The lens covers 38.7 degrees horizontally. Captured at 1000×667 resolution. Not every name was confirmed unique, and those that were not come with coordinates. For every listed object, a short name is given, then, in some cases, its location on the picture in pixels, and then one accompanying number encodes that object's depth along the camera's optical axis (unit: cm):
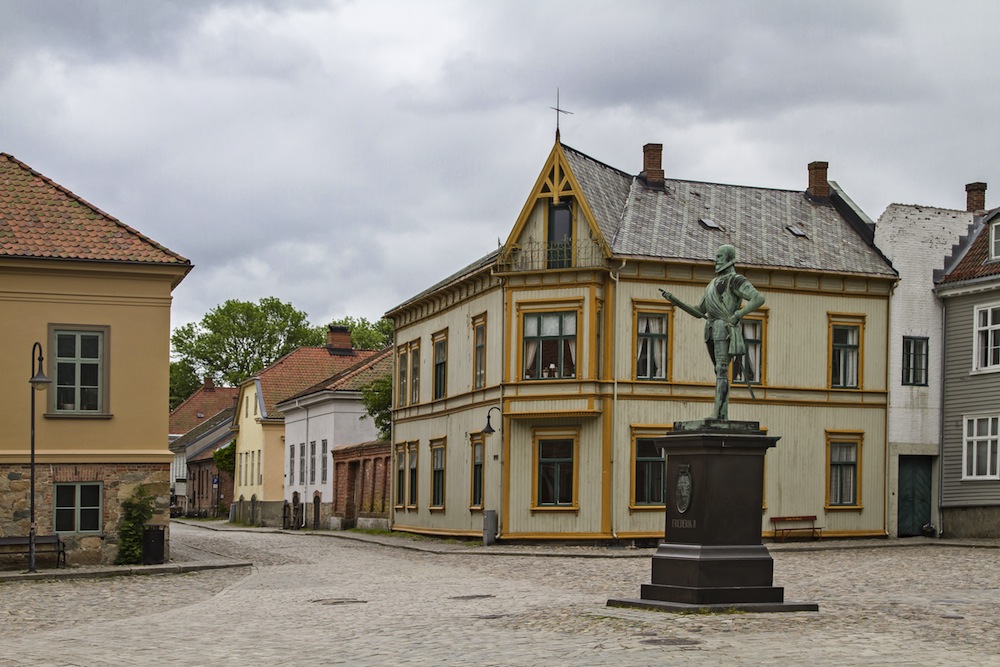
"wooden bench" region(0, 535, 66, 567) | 2608
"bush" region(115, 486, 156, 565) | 2716
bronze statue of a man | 1772
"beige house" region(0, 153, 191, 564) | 2709
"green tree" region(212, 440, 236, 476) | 7025
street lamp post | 2511
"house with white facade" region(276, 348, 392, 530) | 5319
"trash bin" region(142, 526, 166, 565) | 2703
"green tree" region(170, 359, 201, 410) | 10038
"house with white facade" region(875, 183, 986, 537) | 3709
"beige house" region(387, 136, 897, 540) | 3397
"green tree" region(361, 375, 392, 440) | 4956
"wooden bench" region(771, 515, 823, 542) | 3525
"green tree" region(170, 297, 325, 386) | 9525
